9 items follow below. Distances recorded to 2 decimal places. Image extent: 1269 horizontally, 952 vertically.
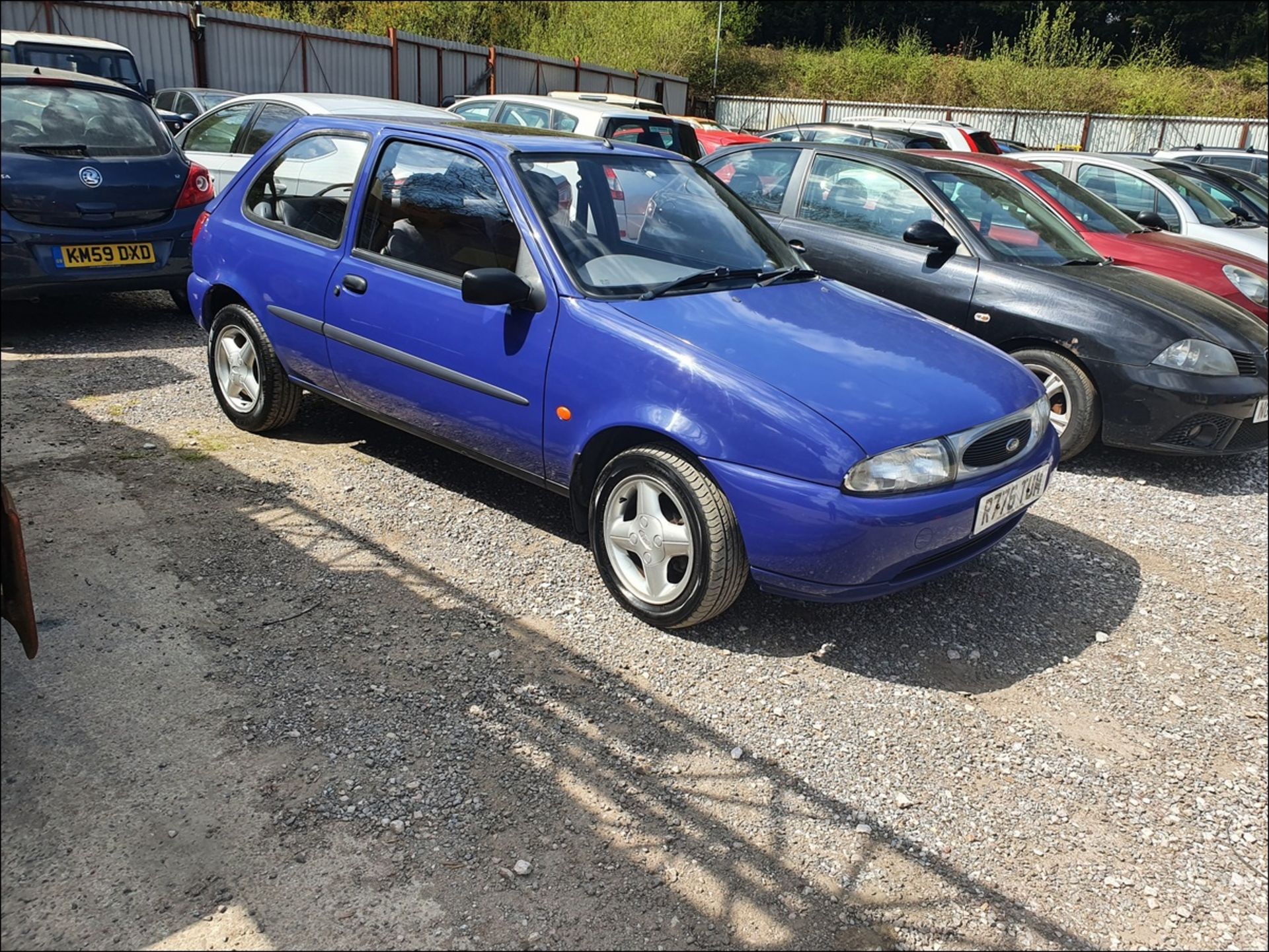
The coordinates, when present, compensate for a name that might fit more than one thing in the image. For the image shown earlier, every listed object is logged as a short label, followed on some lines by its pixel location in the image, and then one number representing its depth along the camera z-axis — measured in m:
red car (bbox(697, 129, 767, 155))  13.25
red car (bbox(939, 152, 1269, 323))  7.14
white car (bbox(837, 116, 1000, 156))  14.62
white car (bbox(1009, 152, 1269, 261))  9.87
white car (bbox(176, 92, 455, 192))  8.32
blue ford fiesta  3.31
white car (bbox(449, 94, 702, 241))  10.82
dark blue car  6.09
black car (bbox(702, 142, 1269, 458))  5.48
